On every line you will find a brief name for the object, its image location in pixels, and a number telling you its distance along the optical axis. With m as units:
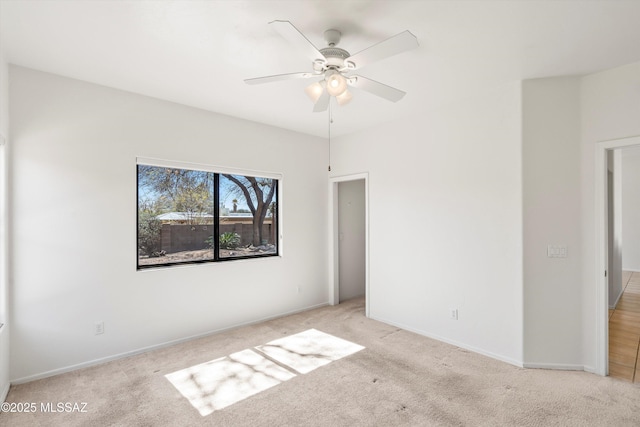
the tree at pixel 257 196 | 4.33
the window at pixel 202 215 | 3.46
